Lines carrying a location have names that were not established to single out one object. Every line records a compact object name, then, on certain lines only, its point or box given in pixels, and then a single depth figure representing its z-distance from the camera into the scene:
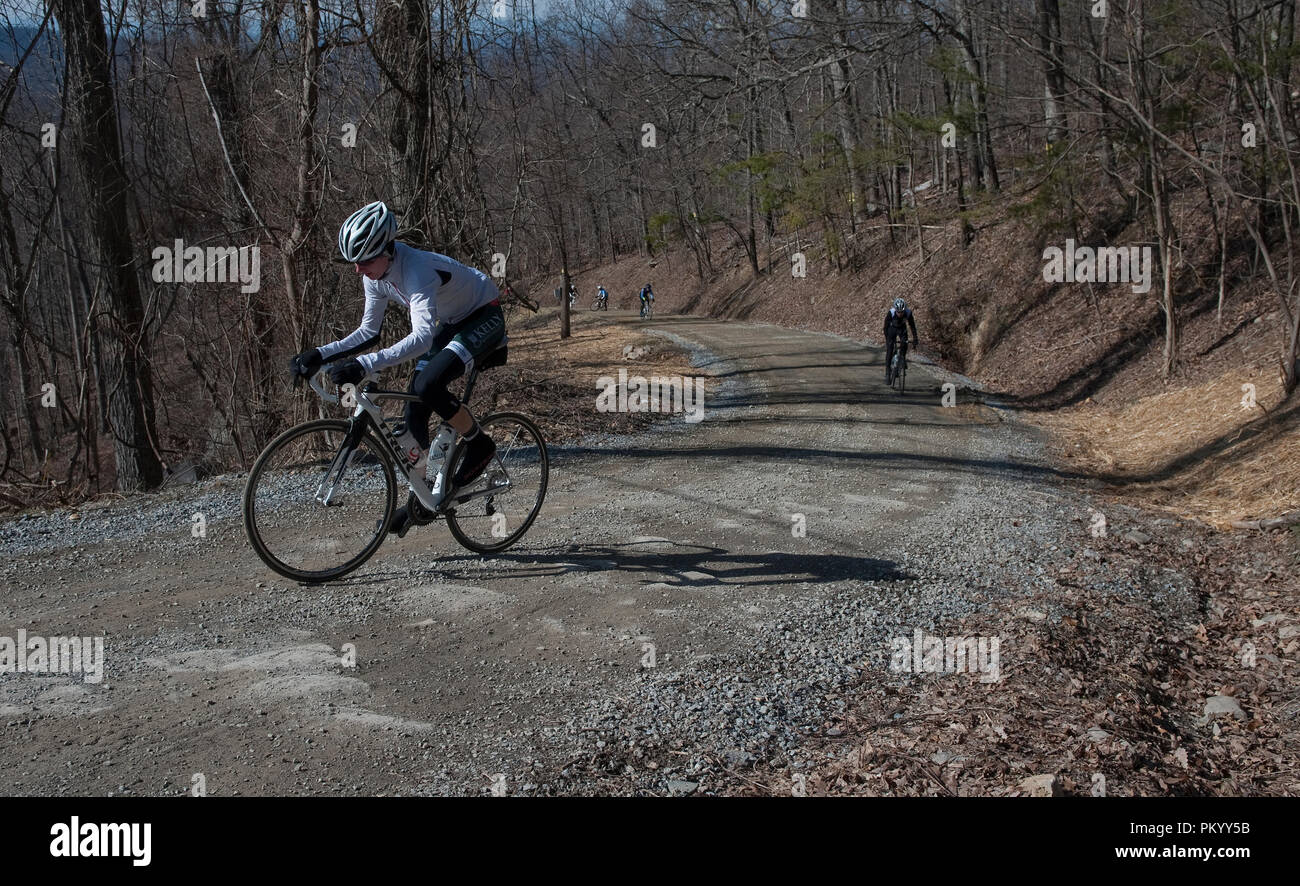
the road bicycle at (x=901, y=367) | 18.16
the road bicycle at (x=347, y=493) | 5.61
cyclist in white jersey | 5.34
